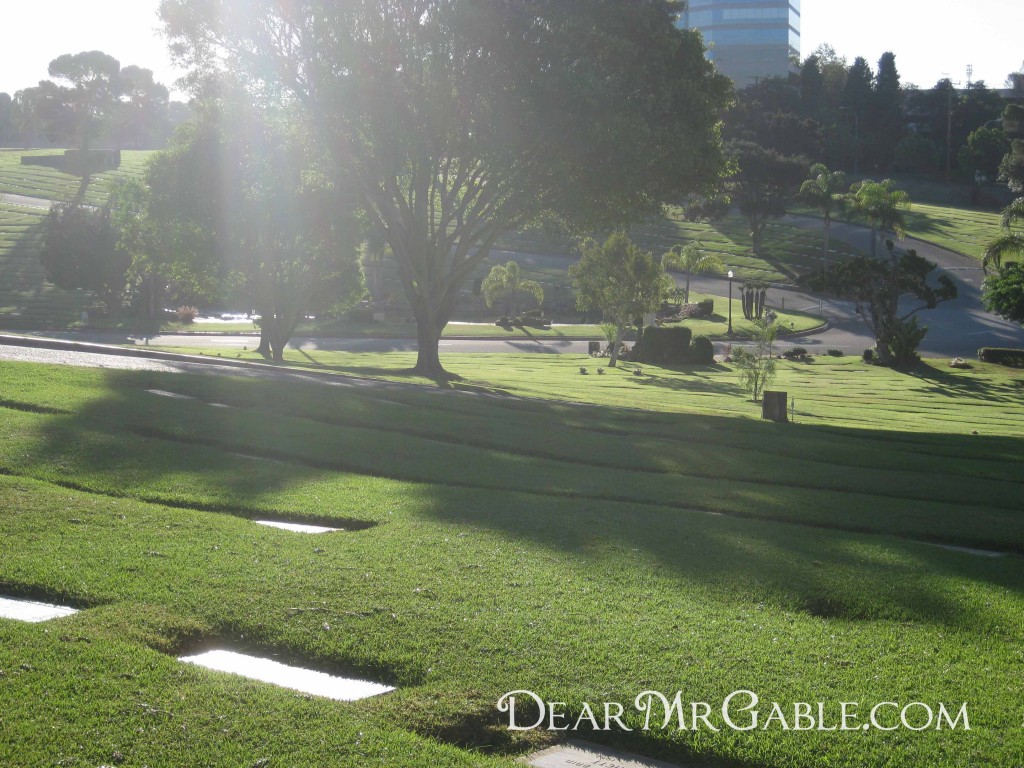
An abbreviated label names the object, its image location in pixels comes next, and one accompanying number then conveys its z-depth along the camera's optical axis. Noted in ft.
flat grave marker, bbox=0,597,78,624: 21.21
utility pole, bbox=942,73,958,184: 401.90
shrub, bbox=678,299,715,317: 245.86
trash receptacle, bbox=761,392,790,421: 77.46
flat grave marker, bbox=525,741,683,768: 16.34
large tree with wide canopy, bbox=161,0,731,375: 86.94
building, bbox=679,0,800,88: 523.70
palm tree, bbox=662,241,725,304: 256.32
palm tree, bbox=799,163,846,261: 279.08
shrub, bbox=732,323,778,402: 117.70
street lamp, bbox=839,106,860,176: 393.91
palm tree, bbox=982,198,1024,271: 191.01
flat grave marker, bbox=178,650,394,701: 18.38
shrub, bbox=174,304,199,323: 220.23
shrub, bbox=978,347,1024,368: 177.06
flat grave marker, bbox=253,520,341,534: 31.14
